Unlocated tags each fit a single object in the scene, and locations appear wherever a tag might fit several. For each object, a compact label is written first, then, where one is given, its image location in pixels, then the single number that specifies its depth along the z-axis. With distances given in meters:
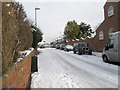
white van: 12.06
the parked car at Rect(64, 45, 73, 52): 37.22
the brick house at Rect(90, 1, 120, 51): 23.33
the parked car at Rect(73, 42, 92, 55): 24.41
